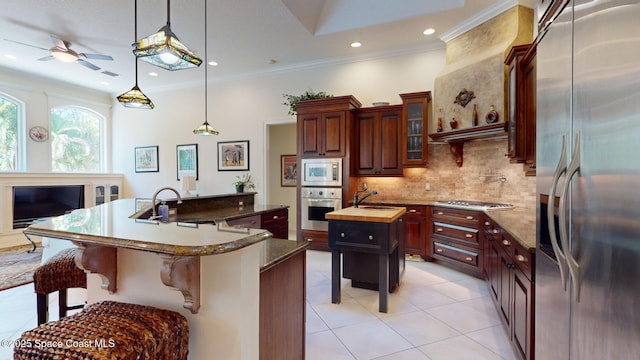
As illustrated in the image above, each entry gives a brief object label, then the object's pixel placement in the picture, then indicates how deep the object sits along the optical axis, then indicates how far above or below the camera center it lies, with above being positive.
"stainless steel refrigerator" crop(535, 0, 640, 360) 0.76 -0.01
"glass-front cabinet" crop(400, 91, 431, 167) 4.43 +0.78
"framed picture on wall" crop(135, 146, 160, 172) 7.20 +0.47
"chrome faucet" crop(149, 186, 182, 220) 2.29 -0.29
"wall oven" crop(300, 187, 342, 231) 4.79 -0.48
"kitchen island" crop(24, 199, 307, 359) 1.06 -0.41
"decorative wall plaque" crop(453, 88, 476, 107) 3.86 +1.10
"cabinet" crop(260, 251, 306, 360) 1.37 -0.71
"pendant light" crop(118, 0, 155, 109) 2.53 +0.70
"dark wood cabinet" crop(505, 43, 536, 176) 2.73 +0.71
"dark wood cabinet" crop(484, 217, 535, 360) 1.66 -0.80
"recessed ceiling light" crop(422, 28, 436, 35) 4.29 +2.23
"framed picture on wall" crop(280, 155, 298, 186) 7.14 +0.17
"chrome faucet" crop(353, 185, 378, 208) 3.36 -0.30
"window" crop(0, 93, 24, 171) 5.66 +0.93
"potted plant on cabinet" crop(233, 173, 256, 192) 6.07 -0.09
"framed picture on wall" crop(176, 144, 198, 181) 6.75 +0.41
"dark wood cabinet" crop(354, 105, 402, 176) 4.67 +0.59
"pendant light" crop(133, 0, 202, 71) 1.54 +0.71
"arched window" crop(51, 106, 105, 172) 6.54 +0.93
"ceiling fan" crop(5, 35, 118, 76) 4.38 +1.93
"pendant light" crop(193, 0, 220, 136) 4.33 +0.73
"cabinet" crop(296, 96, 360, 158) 4.71 +0.88
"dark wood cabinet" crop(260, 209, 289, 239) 3.84 -0.64
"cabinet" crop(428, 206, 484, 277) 3.53 -0.84
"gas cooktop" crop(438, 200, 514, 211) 3.50 -0.38
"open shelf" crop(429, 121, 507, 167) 3.48 +0.57
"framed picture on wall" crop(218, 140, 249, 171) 6.21 +0.48
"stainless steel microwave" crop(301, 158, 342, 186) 4.76 +0.08
